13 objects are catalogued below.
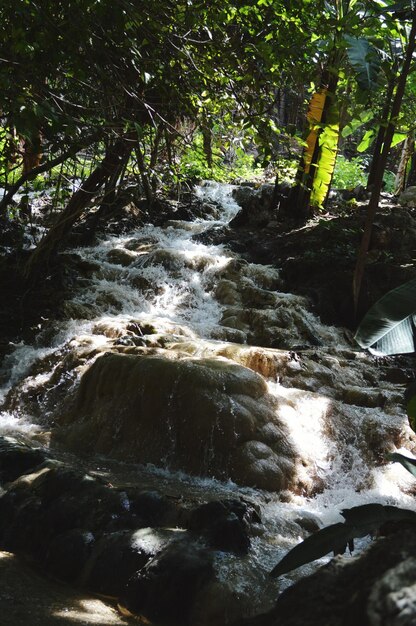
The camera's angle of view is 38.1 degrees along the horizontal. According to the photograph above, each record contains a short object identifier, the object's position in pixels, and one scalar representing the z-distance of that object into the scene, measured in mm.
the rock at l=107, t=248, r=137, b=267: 11383
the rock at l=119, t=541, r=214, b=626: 2775
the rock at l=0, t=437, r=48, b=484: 4090
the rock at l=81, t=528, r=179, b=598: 2980
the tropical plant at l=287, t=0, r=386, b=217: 4719
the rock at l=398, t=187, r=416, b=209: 14609
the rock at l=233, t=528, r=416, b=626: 1335
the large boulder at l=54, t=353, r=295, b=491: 5418
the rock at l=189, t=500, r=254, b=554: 3174
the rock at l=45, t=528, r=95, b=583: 3111
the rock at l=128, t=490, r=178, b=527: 3426
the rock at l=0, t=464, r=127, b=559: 3373
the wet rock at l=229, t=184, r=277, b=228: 14016
